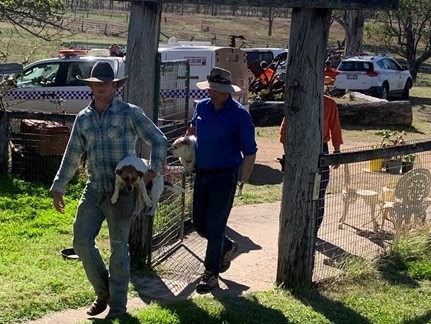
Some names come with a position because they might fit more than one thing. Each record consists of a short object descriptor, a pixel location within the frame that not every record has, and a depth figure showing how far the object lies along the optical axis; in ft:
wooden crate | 36.37
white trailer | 48.67
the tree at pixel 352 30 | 123.54
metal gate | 25.66
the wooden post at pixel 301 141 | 21.03
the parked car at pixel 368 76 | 89.10
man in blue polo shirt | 21.16
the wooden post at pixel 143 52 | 22.89
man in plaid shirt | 18.85
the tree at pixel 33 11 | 43.98
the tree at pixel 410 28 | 120.37
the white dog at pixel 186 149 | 21.80
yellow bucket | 34.76
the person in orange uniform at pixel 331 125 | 28.02
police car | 51.96
